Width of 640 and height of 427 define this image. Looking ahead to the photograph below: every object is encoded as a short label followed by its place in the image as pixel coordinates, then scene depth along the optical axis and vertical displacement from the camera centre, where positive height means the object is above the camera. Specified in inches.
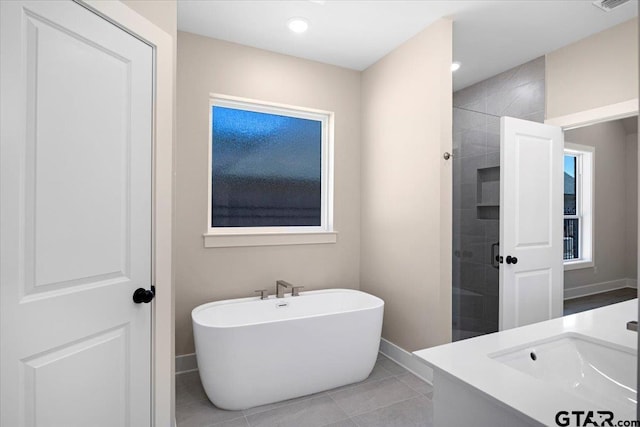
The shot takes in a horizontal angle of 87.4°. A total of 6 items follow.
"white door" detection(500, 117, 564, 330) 103.8 -2.5
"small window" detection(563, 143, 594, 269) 156.3 +2.1
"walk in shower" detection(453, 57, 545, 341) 113.7 +4.6
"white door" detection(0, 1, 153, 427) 42.2 -0.7
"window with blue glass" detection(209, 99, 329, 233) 116.0 +17.1
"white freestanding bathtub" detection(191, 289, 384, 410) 82.2 -36.3
